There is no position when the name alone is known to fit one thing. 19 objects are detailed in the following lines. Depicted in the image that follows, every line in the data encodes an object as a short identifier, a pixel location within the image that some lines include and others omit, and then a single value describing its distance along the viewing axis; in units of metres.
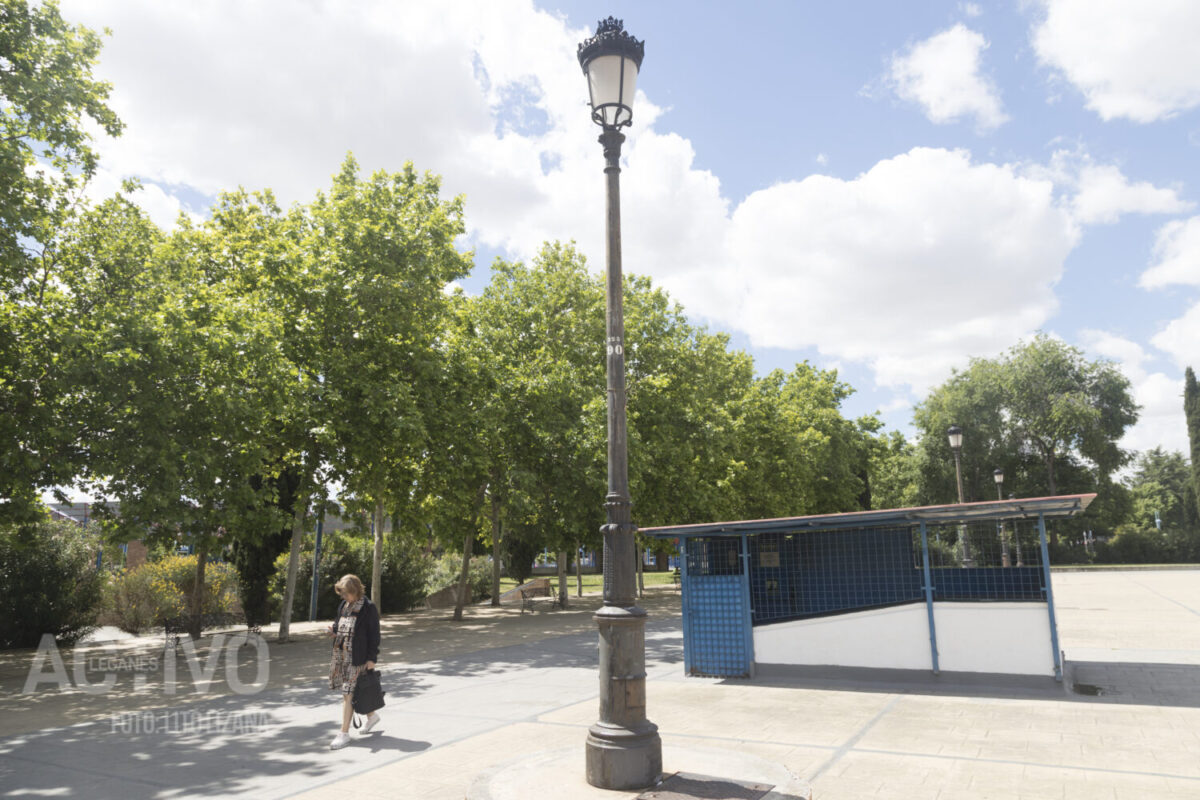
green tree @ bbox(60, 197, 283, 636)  12.98
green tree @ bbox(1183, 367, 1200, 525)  69.19
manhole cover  5.75
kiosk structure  10.65
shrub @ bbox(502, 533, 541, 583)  46.27
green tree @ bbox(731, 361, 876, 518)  35.97
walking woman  8.46
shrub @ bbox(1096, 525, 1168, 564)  57.94
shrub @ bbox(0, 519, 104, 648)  17.33
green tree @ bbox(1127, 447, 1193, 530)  86.88
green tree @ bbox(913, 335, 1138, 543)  58.31
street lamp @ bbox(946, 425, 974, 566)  22.25
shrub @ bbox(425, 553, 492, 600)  33.83
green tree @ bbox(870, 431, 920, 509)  58.97
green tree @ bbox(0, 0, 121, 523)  12.69
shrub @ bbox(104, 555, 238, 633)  20.69
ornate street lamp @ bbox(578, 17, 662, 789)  5.93
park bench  27.73
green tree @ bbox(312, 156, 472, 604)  18.86
